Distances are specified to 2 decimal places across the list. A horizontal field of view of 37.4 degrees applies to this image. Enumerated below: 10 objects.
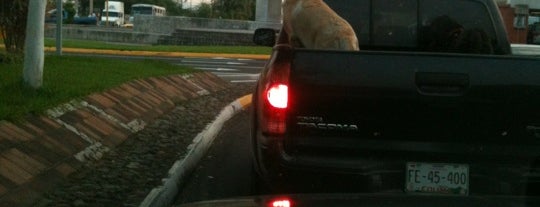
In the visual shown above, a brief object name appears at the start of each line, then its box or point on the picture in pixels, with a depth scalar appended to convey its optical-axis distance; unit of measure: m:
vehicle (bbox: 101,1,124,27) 72.44
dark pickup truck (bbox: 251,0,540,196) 4.82
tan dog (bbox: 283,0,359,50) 5.97
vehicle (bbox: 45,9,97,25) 59.10
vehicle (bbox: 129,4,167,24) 63.79
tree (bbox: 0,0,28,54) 11.87
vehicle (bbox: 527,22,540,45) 36.08
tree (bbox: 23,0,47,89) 8.64
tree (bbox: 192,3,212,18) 54.00
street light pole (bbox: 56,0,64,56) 15.53
